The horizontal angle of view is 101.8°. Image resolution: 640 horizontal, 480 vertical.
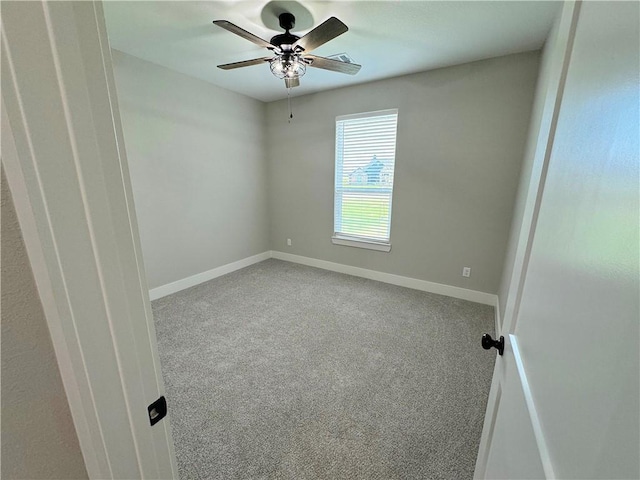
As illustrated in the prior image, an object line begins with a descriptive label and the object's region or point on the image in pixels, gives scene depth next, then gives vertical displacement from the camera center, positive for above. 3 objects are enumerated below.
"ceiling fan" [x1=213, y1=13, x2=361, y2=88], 1.60 +0.90
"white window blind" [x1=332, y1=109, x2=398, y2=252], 3.35 +0.02
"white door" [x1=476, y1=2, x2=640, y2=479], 0.34 -0.17
